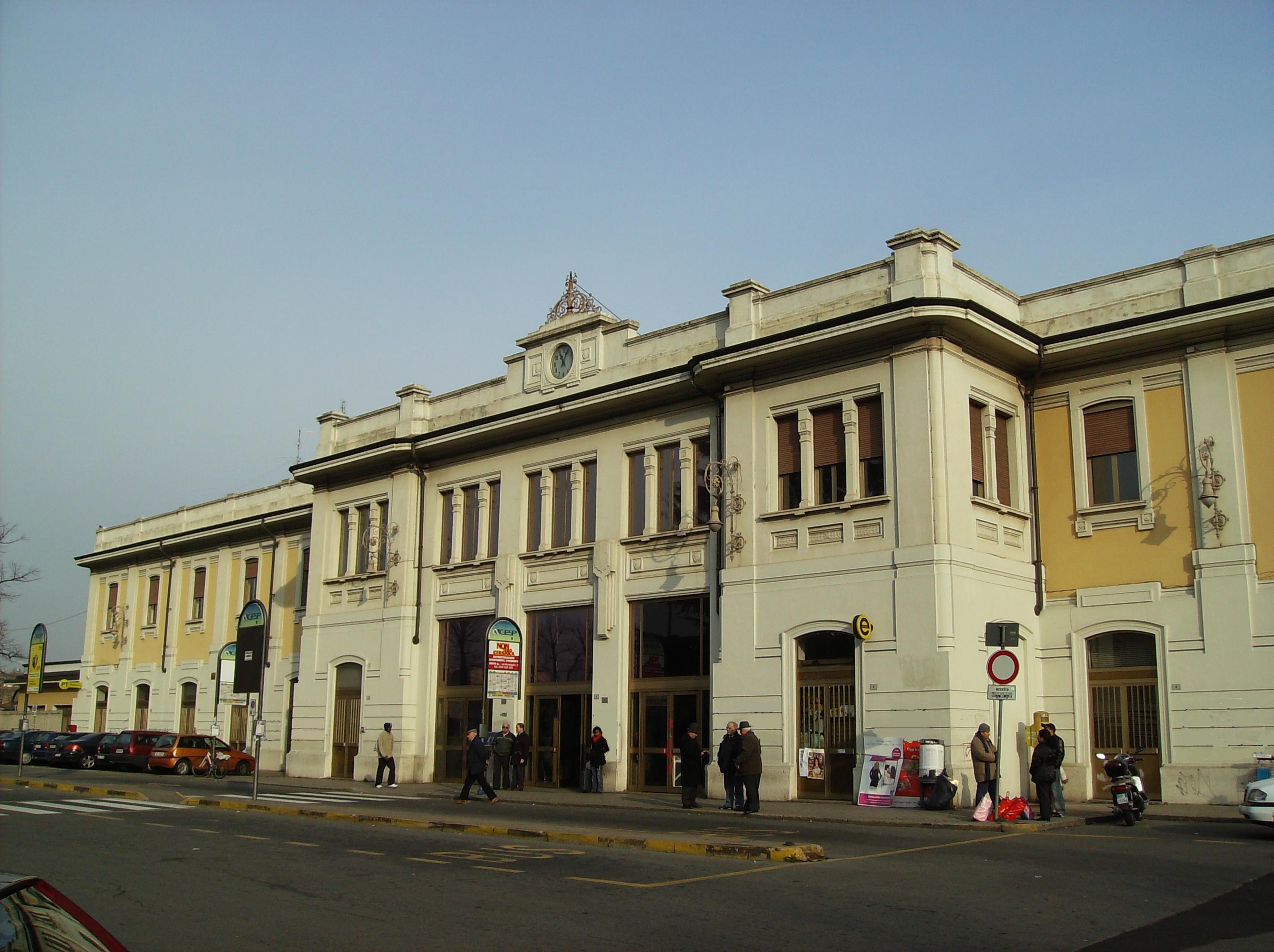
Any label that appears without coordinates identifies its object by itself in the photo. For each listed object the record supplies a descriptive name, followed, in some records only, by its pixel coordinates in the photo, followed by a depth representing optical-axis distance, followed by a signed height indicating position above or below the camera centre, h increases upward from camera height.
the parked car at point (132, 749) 39.84 -1.78
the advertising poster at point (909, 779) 21.98 -1.40
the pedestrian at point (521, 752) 27.78 -1.22
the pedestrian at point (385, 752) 29.47 -1.32
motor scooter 18.66 -1.32
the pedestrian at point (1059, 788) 19.52 -1.41
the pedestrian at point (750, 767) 20.97 -1.14
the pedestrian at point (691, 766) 22.89 -1.24
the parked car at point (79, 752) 41.91 -1.97
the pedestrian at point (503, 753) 26.97 -1.21
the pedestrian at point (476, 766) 23.89 -1.33
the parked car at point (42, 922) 4.12 -0.81
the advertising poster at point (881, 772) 22.38 -1.30
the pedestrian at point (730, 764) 21.78 -1.14
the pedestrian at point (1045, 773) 19.14 -1.10
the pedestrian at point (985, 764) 19.20 -0.98
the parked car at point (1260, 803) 16.45 -1.34
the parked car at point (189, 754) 38.84 -1.87
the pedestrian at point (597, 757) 27.09 -1.28
